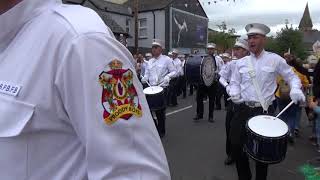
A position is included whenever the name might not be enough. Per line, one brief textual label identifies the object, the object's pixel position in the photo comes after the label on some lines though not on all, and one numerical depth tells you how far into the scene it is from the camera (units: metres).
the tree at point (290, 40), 33.66
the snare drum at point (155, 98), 4.45
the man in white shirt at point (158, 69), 5.06
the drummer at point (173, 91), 7.48
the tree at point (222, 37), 33.47
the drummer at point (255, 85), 2.79
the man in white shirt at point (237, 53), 4.14
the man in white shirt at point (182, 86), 9.14
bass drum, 5.84
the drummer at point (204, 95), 5.74
